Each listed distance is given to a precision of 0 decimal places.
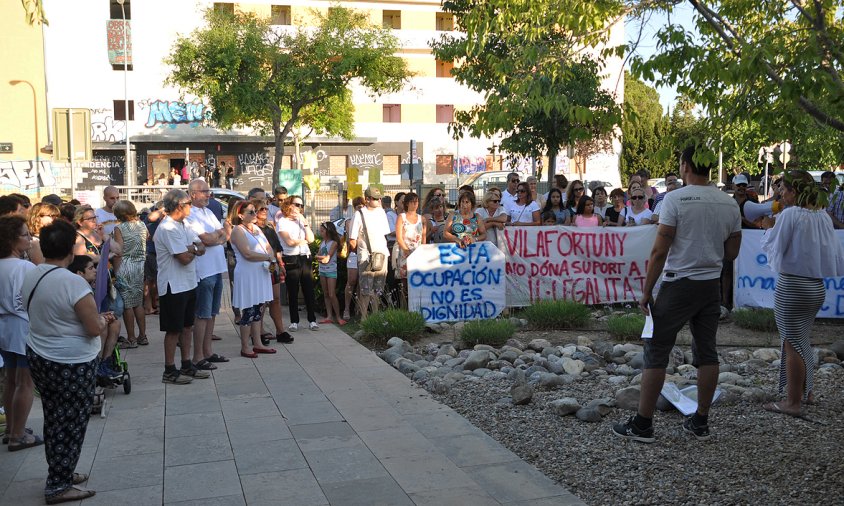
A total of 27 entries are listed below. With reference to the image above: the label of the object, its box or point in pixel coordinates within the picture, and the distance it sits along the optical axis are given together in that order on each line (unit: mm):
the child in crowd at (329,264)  12000
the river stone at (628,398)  6889
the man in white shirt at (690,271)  5848
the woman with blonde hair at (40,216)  7852
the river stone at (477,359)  8859
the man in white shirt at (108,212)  10562
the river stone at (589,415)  6703
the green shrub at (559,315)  11234
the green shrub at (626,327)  10250
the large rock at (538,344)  9820
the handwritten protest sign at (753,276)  12398
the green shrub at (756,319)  10750
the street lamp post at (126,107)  44141
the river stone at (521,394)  7294
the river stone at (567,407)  6887
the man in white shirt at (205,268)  8812
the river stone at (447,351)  9789
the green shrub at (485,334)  10195
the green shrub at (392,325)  10531
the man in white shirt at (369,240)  11594
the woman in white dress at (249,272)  9648
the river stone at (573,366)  8484
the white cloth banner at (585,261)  12930
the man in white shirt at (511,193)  14102
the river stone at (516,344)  9880
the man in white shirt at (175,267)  8266
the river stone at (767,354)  9047
